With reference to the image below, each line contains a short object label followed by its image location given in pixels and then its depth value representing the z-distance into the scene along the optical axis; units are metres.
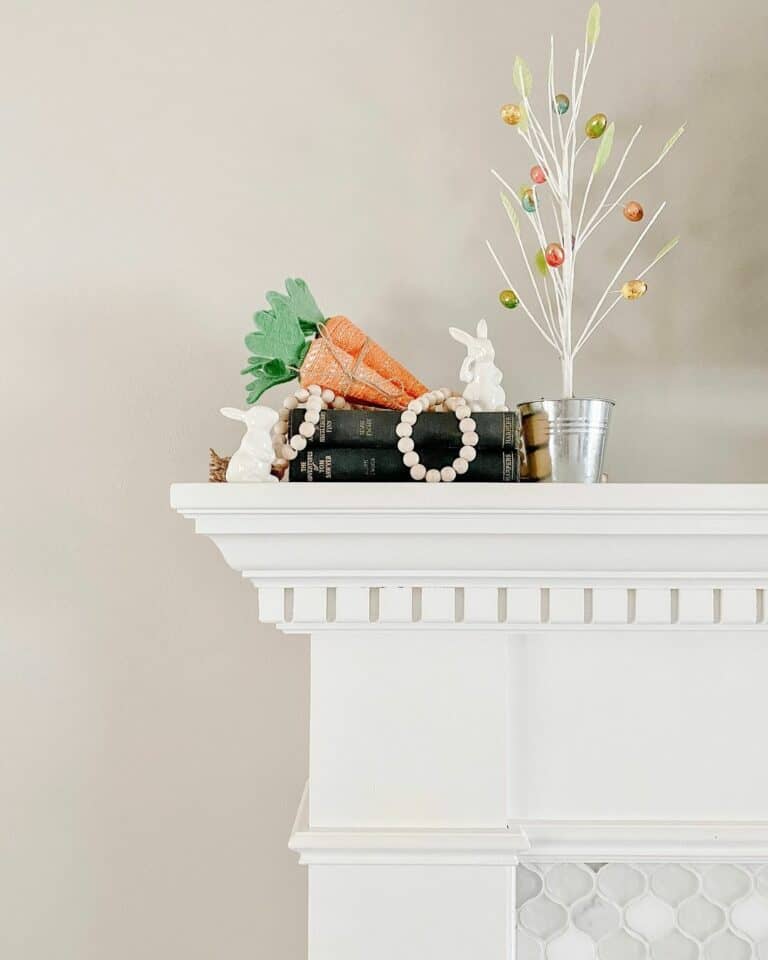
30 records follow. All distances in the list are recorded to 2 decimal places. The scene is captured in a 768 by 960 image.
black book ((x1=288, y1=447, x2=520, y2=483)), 0.73
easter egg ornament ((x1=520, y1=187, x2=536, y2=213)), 0.89
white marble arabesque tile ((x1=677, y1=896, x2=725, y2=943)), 0.77
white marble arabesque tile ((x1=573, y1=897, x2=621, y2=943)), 0.77
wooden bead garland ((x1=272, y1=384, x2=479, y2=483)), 0.72
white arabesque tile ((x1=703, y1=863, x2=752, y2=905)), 0.77
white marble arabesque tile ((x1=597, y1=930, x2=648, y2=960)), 0.77
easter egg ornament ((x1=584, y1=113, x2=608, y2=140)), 0.85
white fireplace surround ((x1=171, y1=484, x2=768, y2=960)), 0.68
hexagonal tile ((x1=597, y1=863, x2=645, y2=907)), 0.77
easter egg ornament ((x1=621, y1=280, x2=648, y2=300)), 0.87
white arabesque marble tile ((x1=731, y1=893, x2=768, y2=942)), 0.77
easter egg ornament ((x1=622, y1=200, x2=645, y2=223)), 0.87
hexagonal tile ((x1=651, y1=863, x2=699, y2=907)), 0.77
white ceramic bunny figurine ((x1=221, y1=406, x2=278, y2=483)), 0.72
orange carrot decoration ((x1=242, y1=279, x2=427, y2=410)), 0.80
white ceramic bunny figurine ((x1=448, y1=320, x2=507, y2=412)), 0.79
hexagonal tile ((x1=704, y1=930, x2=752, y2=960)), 0.77
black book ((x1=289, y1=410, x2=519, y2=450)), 0.73
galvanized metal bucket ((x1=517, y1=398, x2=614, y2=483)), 0.78
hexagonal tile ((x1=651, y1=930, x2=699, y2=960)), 0.77
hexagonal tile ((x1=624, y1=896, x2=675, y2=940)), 0.77
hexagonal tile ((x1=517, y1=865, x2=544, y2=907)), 0.78
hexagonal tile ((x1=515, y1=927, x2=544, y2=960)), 0.77
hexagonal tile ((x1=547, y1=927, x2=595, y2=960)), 0.77
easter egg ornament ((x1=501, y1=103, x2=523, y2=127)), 0.85
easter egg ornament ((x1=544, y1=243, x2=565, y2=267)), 0.83
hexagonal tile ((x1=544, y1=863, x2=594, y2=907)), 0.78
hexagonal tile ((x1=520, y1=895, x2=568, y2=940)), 0.77
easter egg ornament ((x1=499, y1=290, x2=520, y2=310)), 0.90
